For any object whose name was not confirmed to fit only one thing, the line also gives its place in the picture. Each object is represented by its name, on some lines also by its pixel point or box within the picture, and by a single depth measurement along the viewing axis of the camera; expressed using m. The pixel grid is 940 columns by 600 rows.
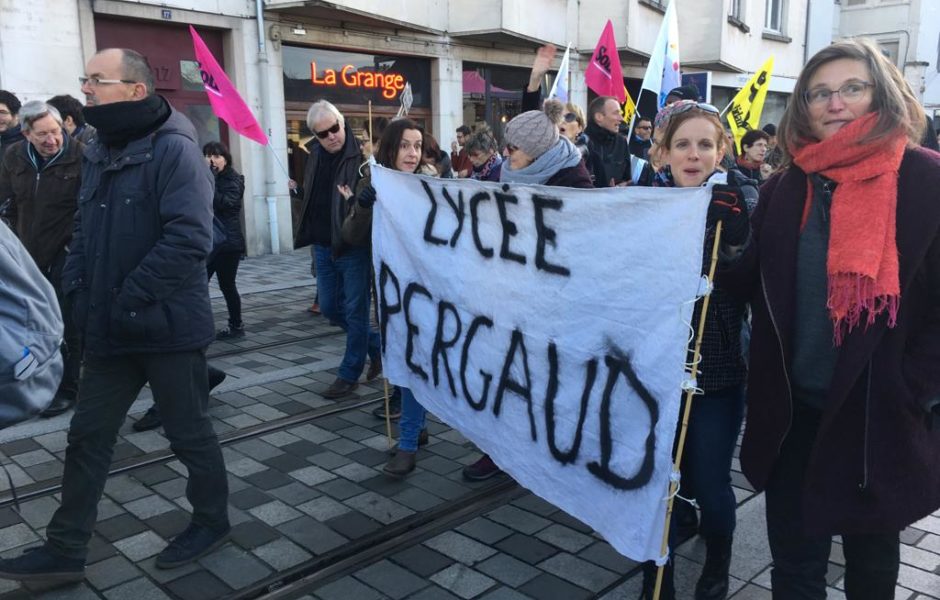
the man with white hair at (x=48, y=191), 5.11
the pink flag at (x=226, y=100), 7.84
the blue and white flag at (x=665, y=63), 8.12
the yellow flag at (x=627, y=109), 11.01
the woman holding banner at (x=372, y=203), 4.25
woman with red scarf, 2.18
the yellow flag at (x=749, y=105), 9.54
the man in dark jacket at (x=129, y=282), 3.13
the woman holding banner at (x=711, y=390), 2.84
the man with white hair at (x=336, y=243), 5.33
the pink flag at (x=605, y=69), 9.16
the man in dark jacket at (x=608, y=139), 6.95
